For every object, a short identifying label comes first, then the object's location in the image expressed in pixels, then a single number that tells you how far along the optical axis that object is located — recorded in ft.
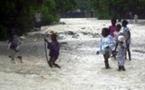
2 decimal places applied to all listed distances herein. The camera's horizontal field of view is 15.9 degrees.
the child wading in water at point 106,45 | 59.67
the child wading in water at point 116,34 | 64.27
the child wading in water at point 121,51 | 59.11
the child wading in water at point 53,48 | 60.64
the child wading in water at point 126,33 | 67.26
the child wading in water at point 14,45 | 66.28
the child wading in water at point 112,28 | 66.79
